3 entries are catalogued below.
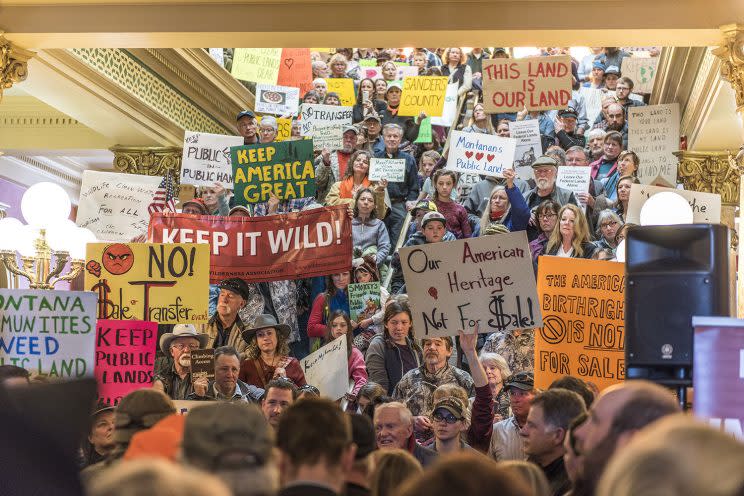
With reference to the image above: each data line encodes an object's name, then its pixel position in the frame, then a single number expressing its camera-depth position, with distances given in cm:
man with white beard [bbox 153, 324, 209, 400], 1745
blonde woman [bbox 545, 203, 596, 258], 2223
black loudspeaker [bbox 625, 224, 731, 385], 1041
